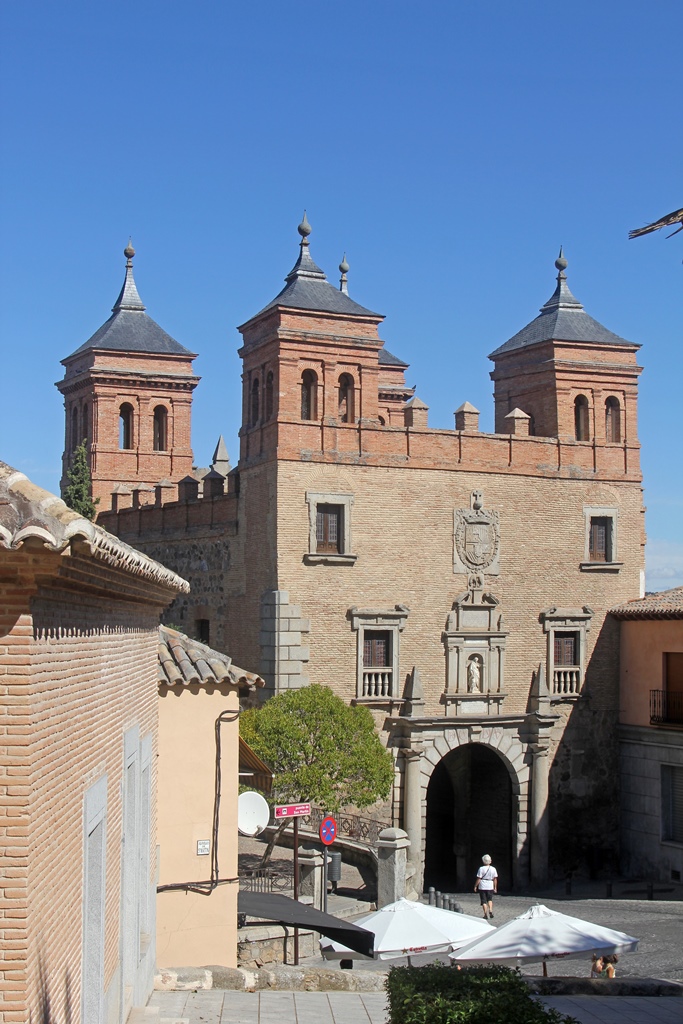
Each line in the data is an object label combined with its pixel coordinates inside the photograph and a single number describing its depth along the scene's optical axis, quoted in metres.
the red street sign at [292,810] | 17.89
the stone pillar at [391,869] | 23.62
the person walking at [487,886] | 23.97
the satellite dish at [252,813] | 16.24
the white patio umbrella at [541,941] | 16.27
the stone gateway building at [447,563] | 28.48
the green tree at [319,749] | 25.62
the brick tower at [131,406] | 39.41
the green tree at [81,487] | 36.66
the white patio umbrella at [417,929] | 17.67
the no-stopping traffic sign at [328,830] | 22.14
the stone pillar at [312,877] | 22.30
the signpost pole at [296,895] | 17.54
